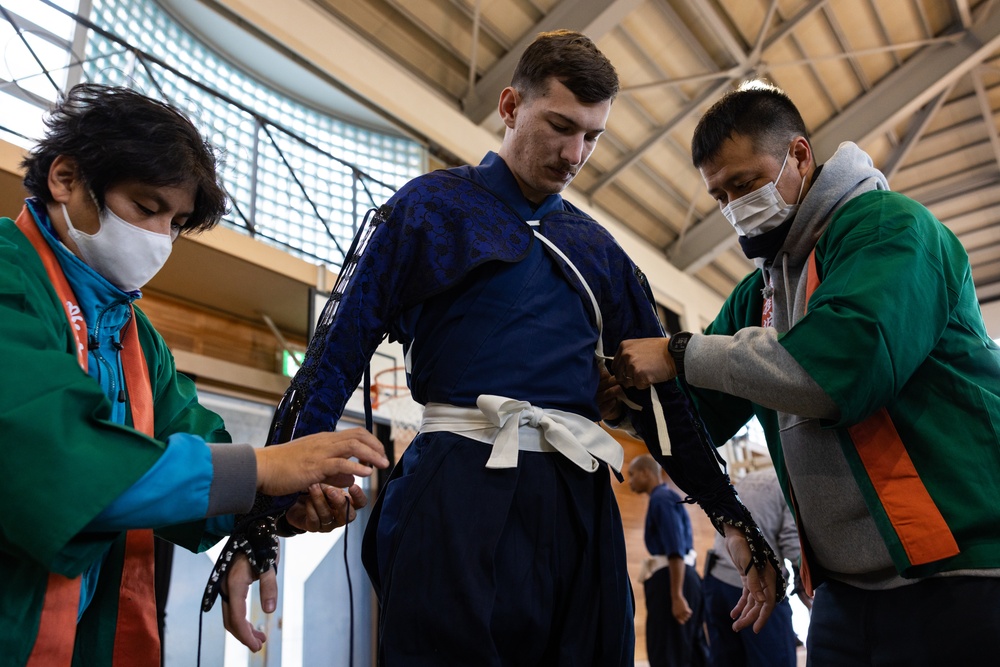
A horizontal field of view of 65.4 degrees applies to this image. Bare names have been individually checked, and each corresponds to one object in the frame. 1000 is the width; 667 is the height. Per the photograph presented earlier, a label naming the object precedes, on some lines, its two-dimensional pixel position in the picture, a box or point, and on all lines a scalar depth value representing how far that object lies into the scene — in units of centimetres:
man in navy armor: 121
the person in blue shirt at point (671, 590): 478
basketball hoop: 582
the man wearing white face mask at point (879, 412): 134
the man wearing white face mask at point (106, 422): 97
